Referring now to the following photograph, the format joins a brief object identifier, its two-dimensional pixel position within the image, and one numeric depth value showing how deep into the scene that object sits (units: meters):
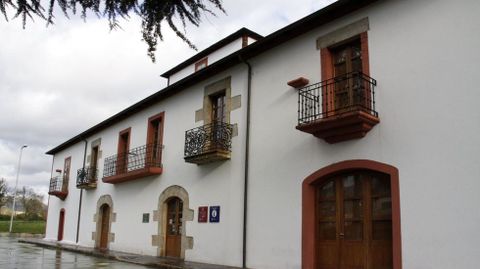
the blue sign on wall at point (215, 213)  12.13
